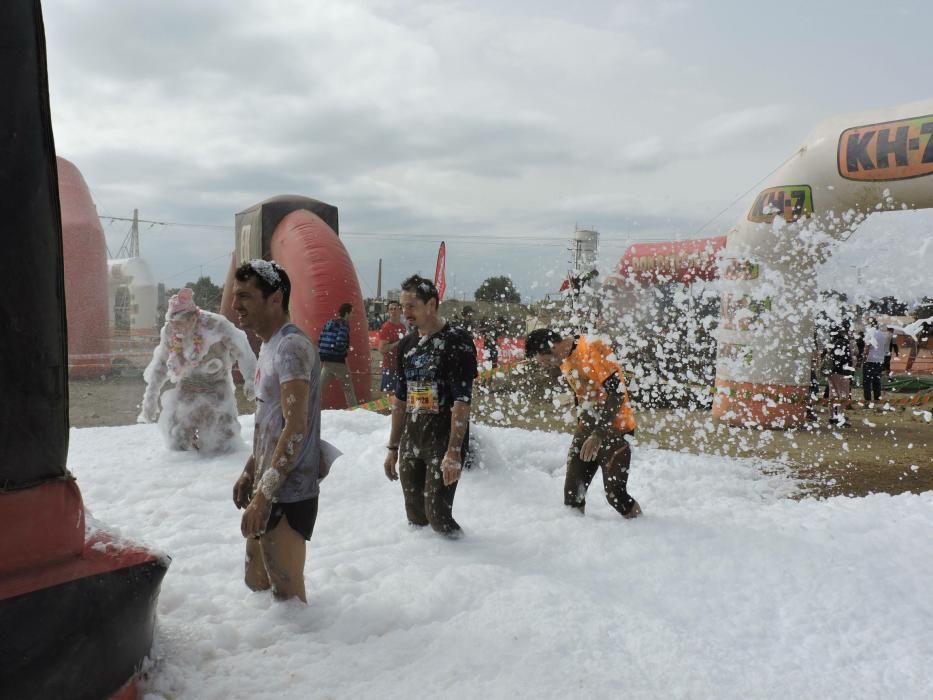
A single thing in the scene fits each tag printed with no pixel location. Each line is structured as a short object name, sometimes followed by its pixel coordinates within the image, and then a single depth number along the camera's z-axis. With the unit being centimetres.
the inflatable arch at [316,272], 1106
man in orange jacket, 437
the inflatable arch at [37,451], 176
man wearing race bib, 391
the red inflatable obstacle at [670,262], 1151
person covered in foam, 603
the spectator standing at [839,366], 1033
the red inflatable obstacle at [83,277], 1433
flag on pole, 1913
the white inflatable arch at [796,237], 746
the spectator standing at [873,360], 1285
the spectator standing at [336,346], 934
